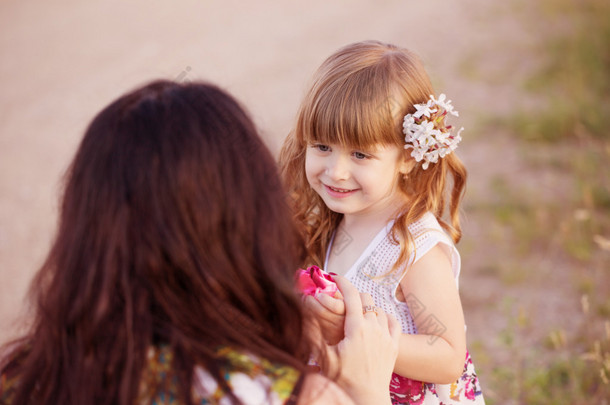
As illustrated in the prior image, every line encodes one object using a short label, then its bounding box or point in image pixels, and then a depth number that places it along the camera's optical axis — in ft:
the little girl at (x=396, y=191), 5.14
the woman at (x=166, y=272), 4.38
